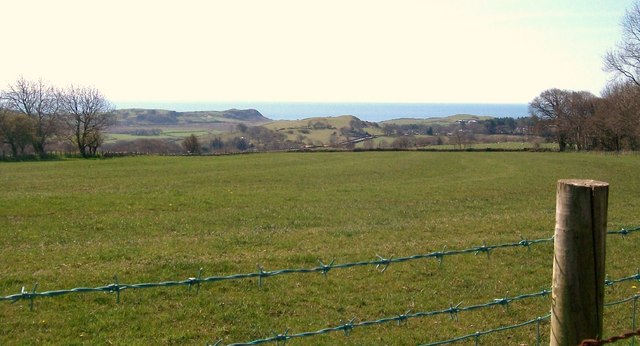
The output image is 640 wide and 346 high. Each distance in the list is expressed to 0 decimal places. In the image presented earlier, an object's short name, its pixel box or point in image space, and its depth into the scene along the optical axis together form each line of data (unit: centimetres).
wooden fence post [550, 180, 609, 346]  352
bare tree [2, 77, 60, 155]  7844
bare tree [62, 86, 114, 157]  7944
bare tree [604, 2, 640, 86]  5108
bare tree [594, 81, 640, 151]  6462
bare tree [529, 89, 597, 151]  9025
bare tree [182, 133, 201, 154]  8881
